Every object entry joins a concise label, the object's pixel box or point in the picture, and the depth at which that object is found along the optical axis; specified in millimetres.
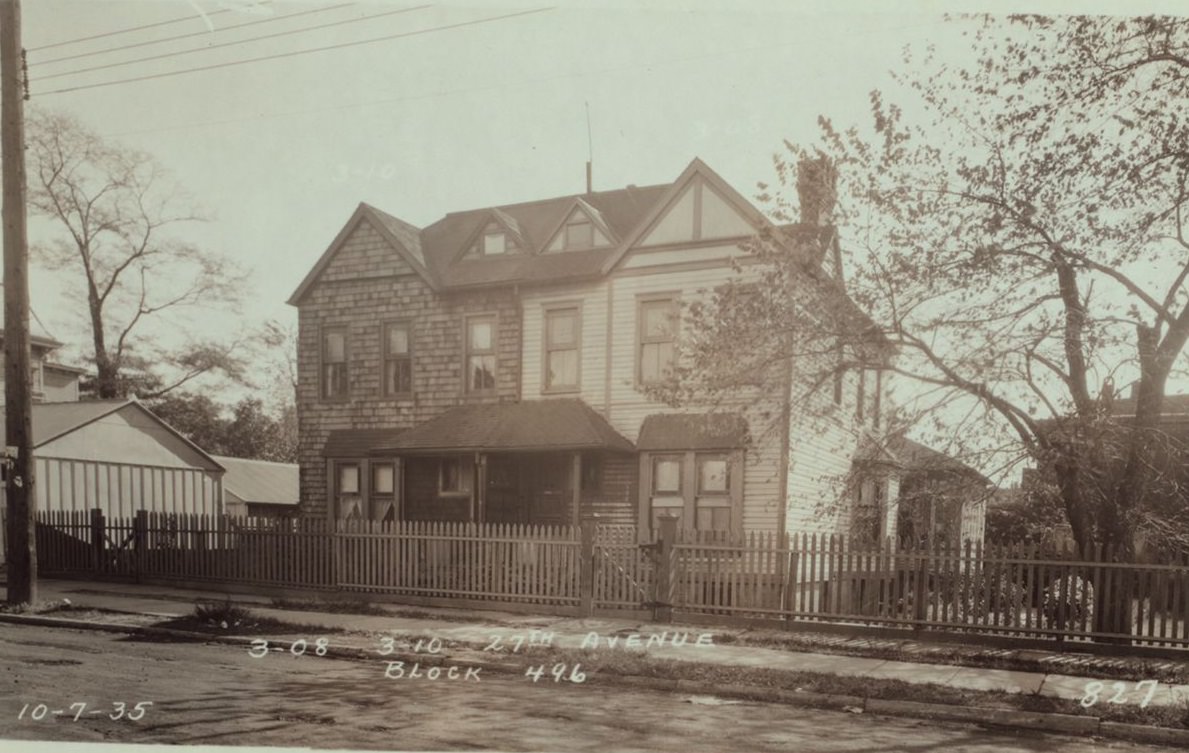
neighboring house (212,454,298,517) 18781
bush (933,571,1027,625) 9383
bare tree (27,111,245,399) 8195
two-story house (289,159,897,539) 14266
